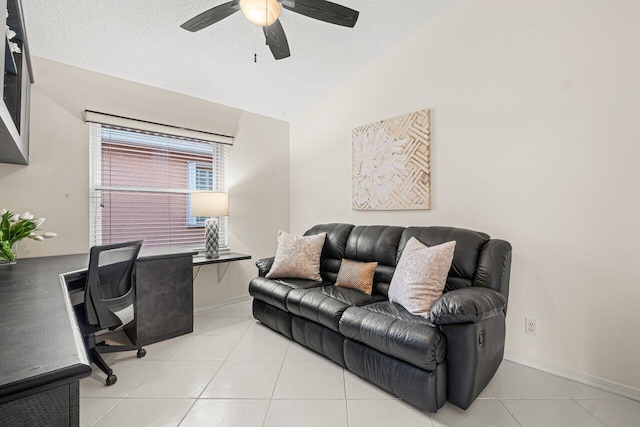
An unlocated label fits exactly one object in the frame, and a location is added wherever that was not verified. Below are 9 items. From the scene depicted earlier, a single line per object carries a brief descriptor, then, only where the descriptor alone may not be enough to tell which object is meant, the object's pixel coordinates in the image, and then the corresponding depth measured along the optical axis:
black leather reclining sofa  1.63
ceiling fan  1.73
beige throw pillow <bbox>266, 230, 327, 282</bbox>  2.92
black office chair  1.98
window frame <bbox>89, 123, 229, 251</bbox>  2.82
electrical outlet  2.21
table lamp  3.17
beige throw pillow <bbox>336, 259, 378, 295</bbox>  2.59
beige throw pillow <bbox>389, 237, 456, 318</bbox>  1.99
